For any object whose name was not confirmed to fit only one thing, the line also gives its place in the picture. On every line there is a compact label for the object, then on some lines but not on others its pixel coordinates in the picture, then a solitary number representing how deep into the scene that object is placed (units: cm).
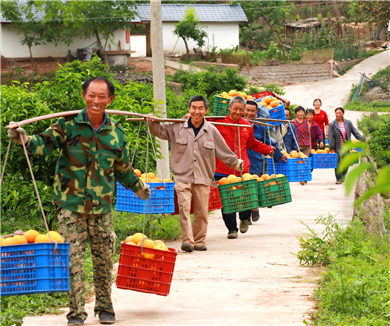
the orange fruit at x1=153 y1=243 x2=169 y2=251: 969
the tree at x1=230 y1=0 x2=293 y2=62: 8442
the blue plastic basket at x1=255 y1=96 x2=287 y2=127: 2144
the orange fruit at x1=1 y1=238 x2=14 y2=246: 770
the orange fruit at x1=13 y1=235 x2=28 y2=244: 772
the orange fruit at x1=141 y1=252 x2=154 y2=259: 951
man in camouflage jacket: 862
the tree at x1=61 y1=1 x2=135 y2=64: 6551
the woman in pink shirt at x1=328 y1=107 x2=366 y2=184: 2751
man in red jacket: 1610
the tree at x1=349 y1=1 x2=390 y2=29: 6883
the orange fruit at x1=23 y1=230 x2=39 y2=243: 791
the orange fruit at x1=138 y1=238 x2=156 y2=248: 968
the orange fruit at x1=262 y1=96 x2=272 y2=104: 2226
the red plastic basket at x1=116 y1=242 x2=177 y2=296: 949
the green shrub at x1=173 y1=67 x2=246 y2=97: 5012
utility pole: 1891
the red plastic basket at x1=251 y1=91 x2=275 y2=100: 2523
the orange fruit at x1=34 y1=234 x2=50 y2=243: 769
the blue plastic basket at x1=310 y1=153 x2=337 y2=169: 2546
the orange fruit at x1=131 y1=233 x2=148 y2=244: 988
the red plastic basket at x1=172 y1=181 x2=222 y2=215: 1620
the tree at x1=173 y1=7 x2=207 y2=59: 7588
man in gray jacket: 1441
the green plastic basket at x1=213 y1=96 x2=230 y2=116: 2026
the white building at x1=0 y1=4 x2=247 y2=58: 7156
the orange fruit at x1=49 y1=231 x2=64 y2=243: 779
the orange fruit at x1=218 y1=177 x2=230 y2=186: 1550
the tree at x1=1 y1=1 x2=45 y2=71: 6623
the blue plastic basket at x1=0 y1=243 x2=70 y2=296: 736
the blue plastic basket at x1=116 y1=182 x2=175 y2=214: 1352
